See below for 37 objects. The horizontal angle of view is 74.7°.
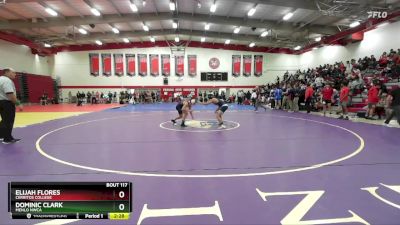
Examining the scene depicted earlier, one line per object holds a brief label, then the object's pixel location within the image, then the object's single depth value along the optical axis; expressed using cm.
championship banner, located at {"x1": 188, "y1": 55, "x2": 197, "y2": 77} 3525
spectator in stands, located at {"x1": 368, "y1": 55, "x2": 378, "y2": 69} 1945
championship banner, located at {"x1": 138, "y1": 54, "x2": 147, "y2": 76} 3462
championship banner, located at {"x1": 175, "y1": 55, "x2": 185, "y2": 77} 3509
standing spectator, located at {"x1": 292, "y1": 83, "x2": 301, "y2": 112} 1853
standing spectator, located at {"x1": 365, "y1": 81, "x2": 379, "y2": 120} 1205
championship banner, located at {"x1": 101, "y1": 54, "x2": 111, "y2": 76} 3428
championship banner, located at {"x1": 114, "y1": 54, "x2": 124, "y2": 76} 3438
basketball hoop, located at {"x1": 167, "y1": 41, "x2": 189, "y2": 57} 3444
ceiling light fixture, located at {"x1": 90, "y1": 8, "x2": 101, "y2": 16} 2020
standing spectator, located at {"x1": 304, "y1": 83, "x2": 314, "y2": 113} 1678
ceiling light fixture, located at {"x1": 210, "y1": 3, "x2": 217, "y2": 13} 1946
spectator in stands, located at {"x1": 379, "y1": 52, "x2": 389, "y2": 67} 1804
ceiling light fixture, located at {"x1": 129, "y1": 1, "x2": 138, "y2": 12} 1923
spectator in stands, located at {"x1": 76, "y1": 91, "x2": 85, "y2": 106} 3133
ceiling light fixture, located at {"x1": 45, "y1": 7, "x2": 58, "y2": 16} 1926
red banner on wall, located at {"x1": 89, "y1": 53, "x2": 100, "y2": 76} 3422
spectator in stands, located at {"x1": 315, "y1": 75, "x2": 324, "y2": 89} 2065
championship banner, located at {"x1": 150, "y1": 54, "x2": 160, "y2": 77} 3478
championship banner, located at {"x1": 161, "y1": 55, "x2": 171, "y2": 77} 3484
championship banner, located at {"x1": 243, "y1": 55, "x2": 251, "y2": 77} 3581
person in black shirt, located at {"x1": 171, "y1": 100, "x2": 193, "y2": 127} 1018
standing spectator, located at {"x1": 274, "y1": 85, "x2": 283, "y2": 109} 2105
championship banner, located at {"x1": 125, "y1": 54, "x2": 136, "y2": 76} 3444
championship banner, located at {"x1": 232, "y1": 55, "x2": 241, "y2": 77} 3553
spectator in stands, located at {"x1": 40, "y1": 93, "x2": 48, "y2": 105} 2984
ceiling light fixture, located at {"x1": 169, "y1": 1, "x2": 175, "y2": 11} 1903
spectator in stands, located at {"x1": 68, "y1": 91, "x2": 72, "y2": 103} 3444
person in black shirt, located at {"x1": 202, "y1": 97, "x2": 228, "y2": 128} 1028
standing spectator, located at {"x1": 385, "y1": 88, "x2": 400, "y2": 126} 943
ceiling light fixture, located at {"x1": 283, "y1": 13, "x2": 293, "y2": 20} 2055
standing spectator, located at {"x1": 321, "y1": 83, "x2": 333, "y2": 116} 1445
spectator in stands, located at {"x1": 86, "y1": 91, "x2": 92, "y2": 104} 3338
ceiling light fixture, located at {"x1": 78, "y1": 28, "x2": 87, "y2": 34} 2606
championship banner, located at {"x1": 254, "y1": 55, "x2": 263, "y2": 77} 3588
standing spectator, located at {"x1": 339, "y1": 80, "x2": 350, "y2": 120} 1246
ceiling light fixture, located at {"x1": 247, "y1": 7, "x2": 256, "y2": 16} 1981
